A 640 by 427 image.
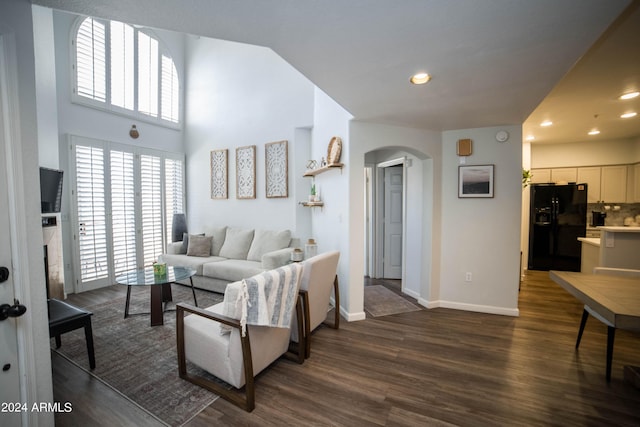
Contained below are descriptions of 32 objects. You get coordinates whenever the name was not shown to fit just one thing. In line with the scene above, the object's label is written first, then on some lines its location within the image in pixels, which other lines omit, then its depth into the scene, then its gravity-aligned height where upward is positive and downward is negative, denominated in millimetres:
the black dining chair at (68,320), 1971 -868
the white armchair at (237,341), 1752 -982
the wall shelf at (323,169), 3170 +471
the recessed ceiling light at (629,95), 2976 +1222
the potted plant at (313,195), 3938 +146
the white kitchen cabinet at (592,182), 5160 +412
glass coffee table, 2963 -849
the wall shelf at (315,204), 3807 +12
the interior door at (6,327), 1137 -524
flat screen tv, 2602 +183
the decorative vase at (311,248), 3674 -600
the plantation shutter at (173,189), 5359 +357
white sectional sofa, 3818 -787
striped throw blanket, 1713 -636
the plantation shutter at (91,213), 4043 -105
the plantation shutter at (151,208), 4895 -39
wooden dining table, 1660 -704
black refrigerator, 5172 -443
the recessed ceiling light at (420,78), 1978 +959
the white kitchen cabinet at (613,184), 4969 +353
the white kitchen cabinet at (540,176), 5559 +577
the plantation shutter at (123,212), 4457 -102
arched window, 4148 +2380
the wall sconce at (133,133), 4730 +1314
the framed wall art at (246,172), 4992 +633
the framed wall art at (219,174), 5309 +637
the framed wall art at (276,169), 4633 +645
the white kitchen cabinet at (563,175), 5344 +581
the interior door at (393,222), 4848 -324
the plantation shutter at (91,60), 4082 +2311
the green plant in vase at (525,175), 4402 +469
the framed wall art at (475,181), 3287 +288
